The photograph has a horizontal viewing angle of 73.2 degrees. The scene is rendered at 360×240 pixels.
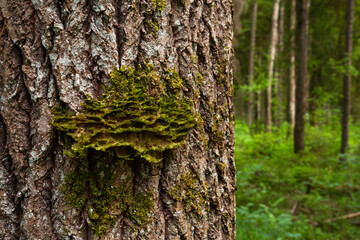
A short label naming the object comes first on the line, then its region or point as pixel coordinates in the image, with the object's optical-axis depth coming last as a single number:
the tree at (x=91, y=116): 0.97
